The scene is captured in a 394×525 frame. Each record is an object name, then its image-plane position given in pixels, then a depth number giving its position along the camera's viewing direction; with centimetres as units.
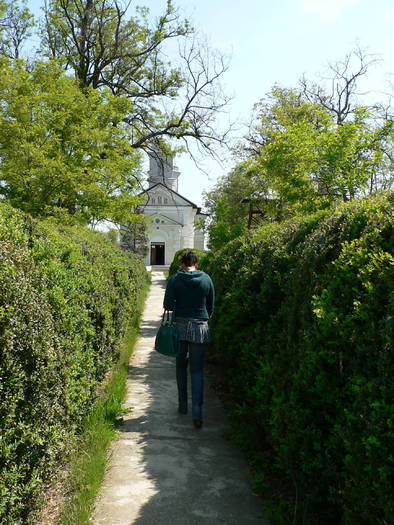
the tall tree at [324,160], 1143
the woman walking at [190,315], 564
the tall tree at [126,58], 2270
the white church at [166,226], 5862
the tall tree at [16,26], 2405
